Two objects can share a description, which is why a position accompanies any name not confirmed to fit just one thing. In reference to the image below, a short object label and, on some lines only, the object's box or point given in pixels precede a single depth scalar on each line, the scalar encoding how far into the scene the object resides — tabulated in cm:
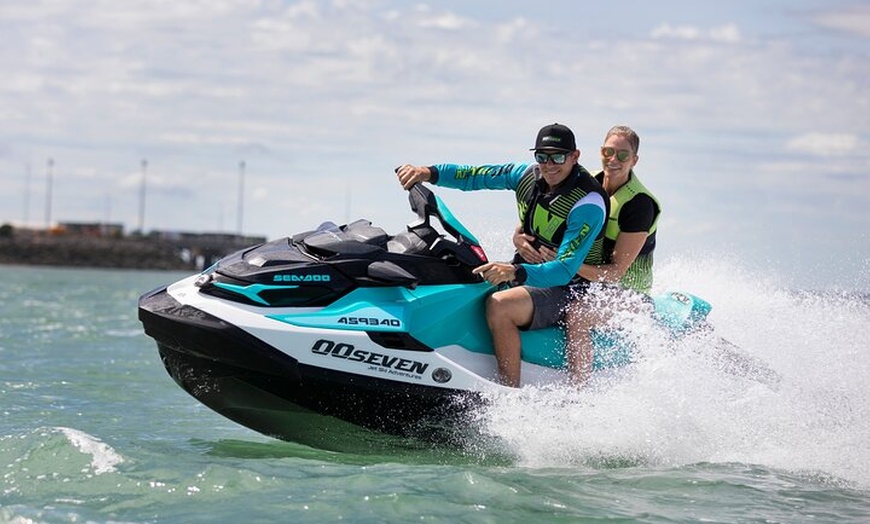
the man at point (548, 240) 1183
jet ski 1153
